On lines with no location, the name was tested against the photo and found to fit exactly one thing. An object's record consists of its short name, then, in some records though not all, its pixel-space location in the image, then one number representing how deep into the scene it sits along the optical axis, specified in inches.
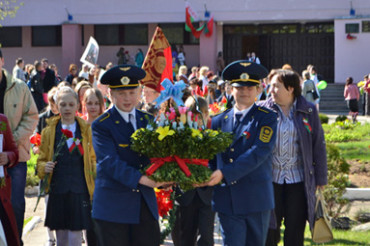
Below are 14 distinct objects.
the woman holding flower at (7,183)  234.8
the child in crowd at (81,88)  378.6
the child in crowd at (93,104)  302.4
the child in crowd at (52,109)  305.9
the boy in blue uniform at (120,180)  211.3
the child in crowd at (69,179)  276.5
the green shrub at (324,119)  937.1
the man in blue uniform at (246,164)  220.2
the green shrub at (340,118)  901.2
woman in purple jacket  261.4
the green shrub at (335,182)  386.0
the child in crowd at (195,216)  267.4
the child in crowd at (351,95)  1068.5
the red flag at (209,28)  1455.5
